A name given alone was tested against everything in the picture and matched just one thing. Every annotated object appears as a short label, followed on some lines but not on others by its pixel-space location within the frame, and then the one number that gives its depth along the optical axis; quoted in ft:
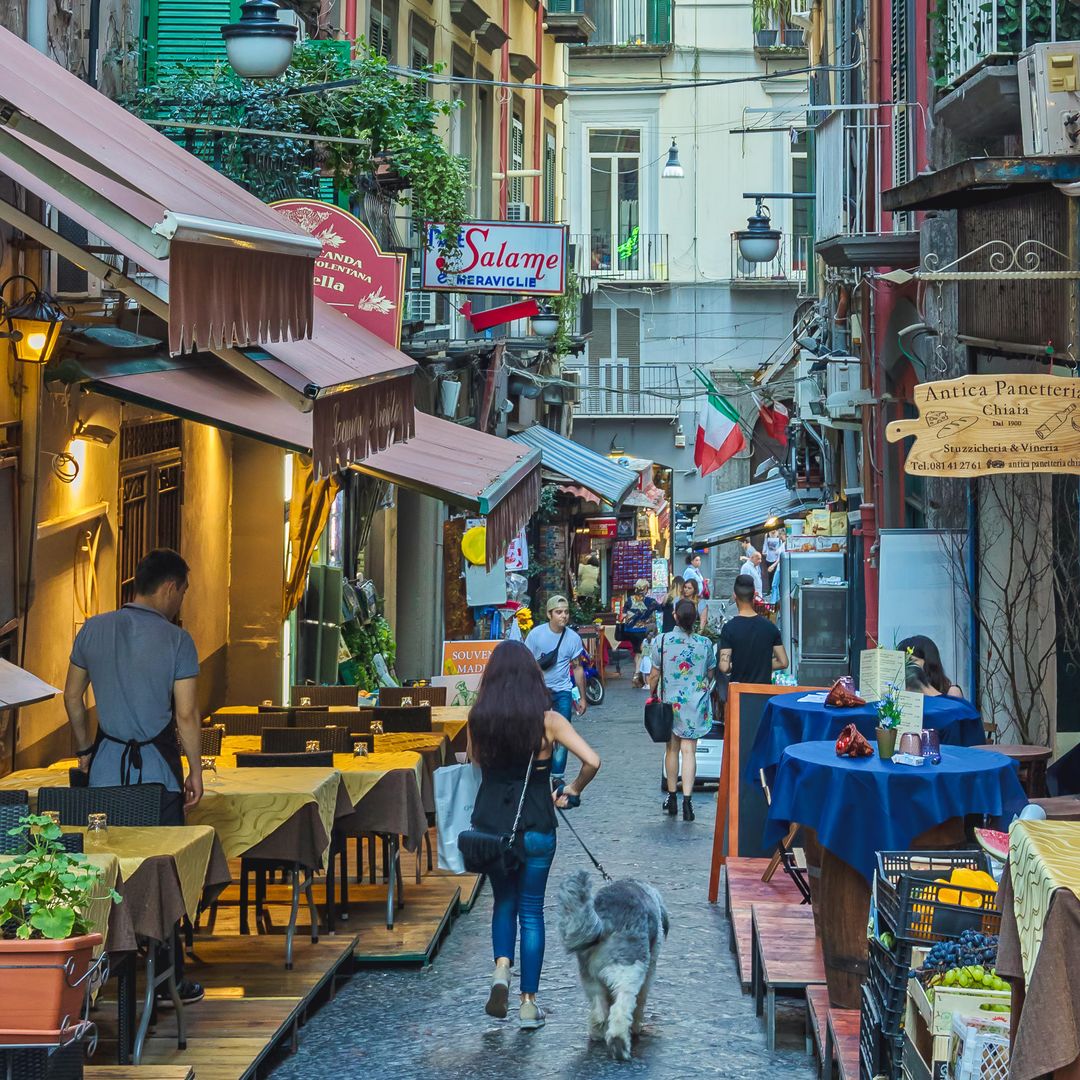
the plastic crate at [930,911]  19.45
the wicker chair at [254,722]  41.68
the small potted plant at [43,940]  18.43
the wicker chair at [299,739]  35.99
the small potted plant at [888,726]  26.66
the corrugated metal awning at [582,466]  81.61
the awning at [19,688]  26.96
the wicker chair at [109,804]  25.45
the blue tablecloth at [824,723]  33.40
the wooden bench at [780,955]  27.25
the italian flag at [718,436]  102.42
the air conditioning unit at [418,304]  67.92
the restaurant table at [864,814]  25.58
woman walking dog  27.43
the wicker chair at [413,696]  46.34
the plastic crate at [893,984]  19.65
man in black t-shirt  48.37
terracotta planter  18.40
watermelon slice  20.58
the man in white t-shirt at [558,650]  54.44
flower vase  26.63
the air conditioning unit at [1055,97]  31.89
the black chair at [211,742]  36.29
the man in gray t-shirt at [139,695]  27.58
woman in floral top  48.37
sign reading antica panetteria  31.01
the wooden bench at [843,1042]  22.48
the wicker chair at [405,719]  40.60
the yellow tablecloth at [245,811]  29.19
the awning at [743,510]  88.17
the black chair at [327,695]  47.01
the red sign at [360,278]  46.24
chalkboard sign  37.70
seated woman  36.47
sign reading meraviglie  63.87
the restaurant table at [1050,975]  14.28
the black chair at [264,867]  31.76
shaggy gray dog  26.30
